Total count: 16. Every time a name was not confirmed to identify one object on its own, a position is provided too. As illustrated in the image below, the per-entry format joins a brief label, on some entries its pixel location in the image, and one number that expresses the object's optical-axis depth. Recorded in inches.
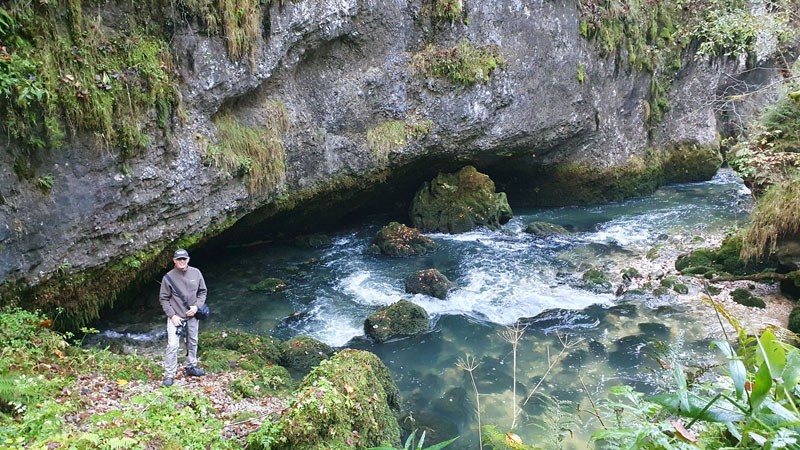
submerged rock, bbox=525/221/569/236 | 602.9
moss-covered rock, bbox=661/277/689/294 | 416.5
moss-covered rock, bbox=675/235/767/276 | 425.5
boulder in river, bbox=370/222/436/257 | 552.7
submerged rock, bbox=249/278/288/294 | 460.8
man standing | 236.4
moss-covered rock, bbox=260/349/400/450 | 174.4
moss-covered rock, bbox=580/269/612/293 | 437.7
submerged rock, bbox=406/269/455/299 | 437.7
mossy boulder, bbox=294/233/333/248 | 584.8
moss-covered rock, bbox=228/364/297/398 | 238.8
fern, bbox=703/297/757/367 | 89.1
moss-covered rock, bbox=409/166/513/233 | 635.5
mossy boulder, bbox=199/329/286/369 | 296.8
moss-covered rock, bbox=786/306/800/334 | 324.2
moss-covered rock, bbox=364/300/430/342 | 368.8
